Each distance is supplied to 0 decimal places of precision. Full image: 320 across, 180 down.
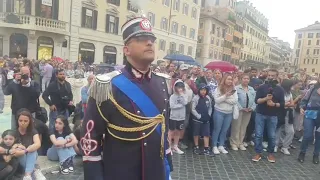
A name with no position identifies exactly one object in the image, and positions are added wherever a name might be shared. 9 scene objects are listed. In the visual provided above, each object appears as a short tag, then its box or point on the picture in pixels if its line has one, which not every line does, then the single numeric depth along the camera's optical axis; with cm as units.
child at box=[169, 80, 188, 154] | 641
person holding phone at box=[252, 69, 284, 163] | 605
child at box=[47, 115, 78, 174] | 505
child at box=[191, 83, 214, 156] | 662
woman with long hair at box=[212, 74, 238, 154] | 648
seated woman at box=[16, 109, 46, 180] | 449
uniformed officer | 200
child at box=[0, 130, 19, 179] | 428
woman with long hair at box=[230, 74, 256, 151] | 692
